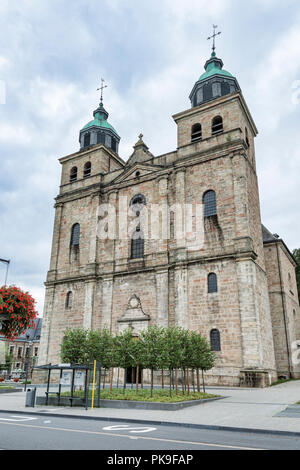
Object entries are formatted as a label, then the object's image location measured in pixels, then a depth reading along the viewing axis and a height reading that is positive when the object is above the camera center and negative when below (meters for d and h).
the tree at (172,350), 15.55 +0.63
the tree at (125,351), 16.45 +0.61
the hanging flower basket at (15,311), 16.28 +2.20
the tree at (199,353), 17.14 +0.57
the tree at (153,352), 15.46 +0.55
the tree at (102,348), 17.09 +0.77
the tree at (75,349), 18.39 +0.75
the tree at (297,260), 42.66 +11.87
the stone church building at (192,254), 23.86 +8.08
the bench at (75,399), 14.59 -1.23
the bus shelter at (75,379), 14.31 -0.50
